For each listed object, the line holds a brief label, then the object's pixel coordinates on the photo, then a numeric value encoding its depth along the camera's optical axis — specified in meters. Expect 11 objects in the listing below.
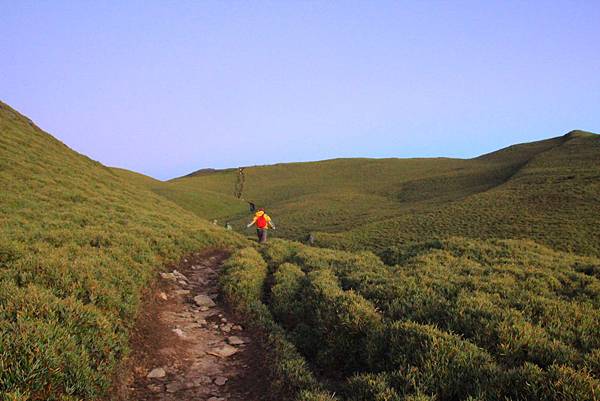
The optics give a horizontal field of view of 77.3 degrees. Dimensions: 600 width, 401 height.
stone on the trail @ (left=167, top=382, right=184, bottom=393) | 6.34
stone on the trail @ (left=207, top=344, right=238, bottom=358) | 7.92
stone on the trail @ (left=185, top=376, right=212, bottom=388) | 6.60
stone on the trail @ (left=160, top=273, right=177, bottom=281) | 12.00
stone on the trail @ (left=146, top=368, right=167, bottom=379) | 6.68
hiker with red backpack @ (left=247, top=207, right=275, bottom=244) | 24.36
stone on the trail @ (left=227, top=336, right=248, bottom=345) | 8.53
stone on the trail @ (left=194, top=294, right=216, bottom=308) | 10.82
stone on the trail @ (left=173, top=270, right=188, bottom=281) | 12.70
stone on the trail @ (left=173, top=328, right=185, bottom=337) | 8.55
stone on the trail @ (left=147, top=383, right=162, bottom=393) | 6.27
